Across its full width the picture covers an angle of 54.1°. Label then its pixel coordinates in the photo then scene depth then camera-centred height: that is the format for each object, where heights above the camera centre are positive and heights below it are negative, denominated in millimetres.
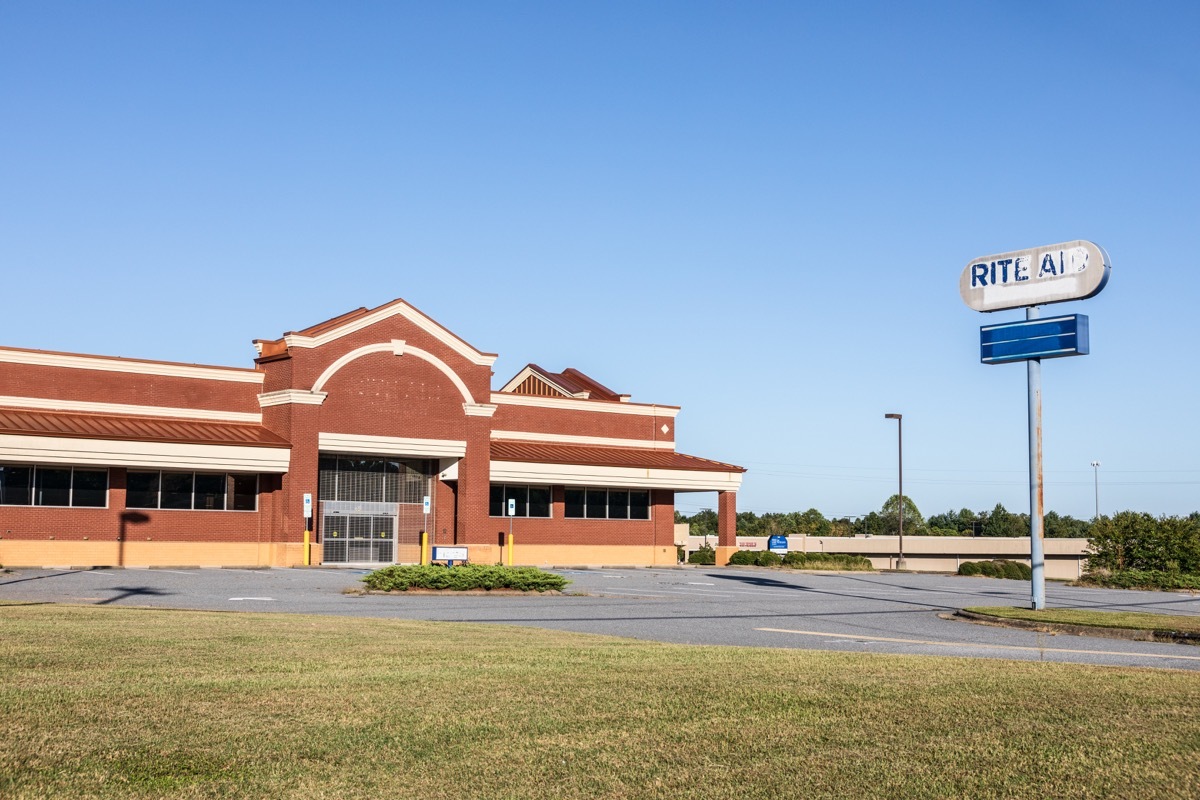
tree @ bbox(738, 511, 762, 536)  132975 -1671
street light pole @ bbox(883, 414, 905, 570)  56469 +3652
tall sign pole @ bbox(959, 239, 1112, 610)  23078 +4304
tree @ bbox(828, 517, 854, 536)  125056 -1791
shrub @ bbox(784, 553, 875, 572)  49719 -2181
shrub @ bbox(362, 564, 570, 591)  26625 -1621
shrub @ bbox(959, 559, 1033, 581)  48250 -2354
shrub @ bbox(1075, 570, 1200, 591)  37625 -2171
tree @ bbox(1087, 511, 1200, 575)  44125 -1121
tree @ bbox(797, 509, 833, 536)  122250 -1453
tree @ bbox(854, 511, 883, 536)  142612 -1666
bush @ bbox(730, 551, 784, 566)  51906 -2137
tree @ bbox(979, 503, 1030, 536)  137500 -1407
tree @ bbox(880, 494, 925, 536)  138000 -827
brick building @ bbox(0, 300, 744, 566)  39062 +1691
